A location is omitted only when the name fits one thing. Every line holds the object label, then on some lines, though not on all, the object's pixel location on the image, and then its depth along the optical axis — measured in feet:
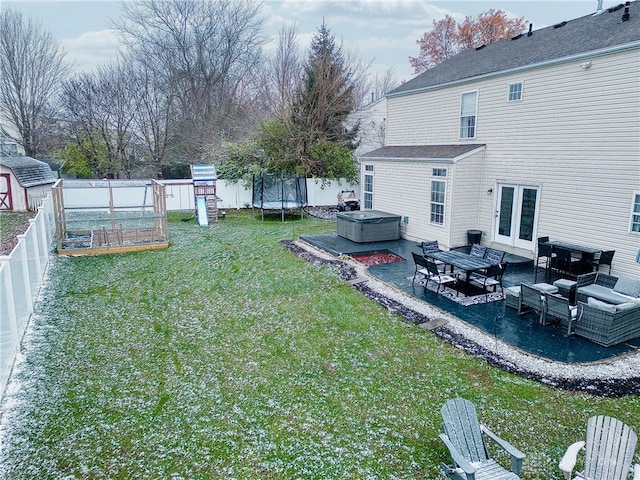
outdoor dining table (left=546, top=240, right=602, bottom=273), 30.81
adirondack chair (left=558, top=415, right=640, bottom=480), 11.78
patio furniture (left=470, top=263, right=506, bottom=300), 27.00
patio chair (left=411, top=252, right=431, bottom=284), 28.86
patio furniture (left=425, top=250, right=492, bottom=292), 28.10
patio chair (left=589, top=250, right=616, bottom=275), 30.19
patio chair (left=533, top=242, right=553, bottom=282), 32.48
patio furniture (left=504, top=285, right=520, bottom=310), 25.70
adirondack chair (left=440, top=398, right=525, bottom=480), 11.84
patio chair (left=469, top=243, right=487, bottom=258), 31.19
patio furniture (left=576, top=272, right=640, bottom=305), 23.39
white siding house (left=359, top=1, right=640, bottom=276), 29.96
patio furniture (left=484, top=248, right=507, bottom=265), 29.46
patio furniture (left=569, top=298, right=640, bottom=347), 21.03
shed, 61.98
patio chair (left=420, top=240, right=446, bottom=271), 32.53
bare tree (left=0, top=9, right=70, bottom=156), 82.64
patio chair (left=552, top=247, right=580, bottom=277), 30.94
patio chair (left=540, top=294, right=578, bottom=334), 21.98
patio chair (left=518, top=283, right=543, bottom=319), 23.70
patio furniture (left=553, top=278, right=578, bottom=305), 25.45
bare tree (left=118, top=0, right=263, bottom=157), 88.12
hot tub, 43.37
